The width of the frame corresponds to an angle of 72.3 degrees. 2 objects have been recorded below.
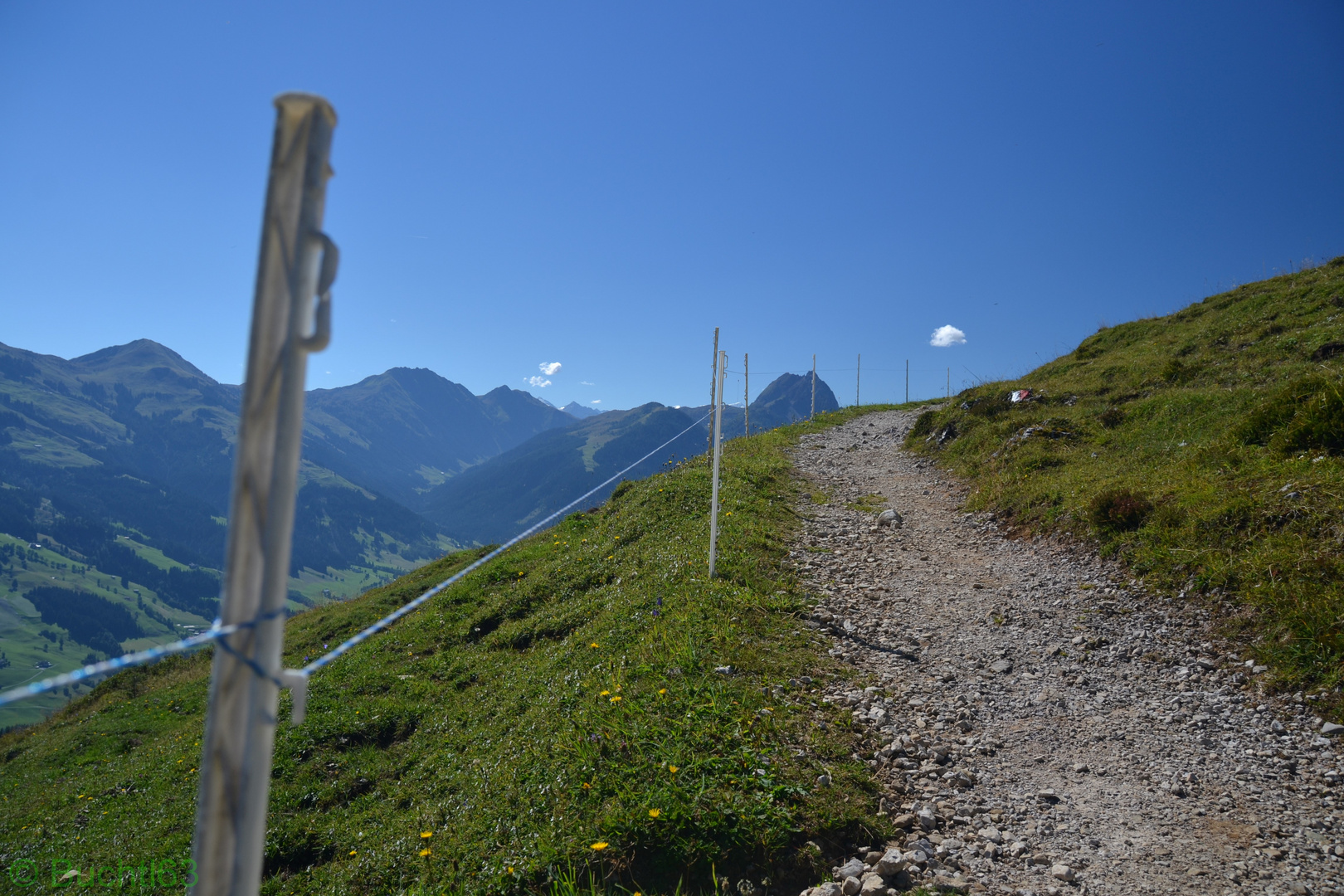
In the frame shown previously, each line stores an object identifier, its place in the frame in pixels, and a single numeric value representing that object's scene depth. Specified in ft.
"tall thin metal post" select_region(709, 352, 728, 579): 24.60
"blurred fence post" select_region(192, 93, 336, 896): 2.60
